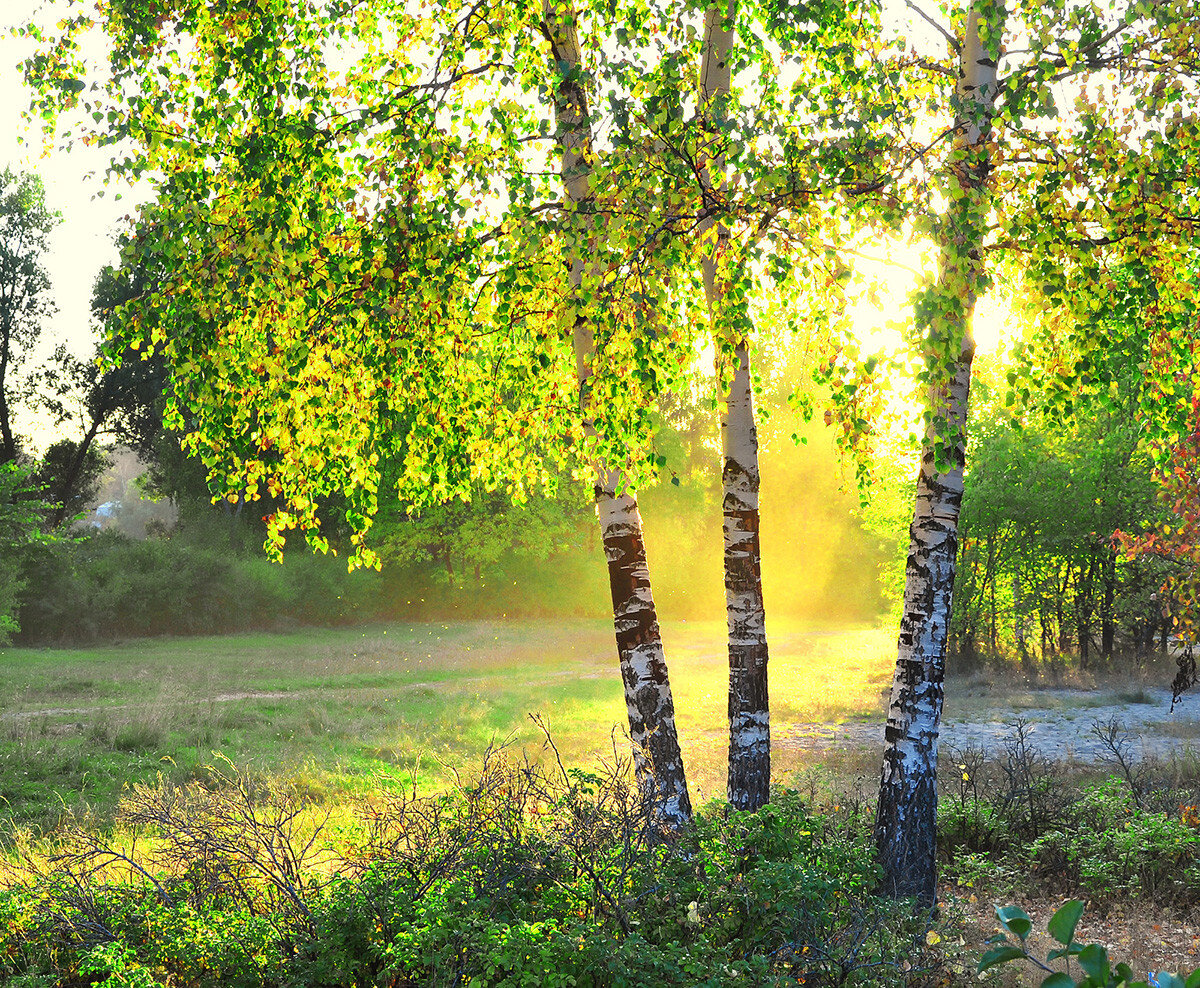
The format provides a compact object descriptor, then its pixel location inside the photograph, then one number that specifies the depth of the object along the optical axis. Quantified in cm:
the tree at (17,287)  3353
